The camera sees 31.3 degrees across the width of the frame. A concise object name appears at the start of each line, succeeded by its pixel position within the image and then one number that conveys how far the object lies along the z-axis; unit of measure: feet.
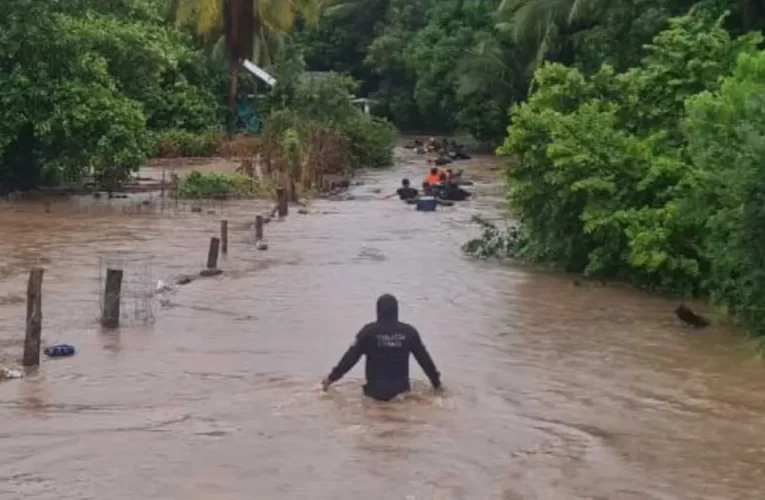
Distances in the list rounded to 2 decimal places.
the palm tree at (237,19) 140.15
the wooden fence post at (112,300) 50.49
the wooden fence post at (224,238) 74.33
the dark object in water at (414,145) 176.86
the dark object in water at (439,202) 104.75
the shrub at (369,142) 139.64
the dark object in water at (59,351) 47.24
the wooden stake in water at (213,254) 67.87
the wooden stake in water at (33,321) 44.16
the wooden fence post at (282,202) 93.38
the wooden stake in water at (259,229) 81.06
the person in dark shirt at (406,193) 108.64
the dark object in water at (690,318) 55.11
